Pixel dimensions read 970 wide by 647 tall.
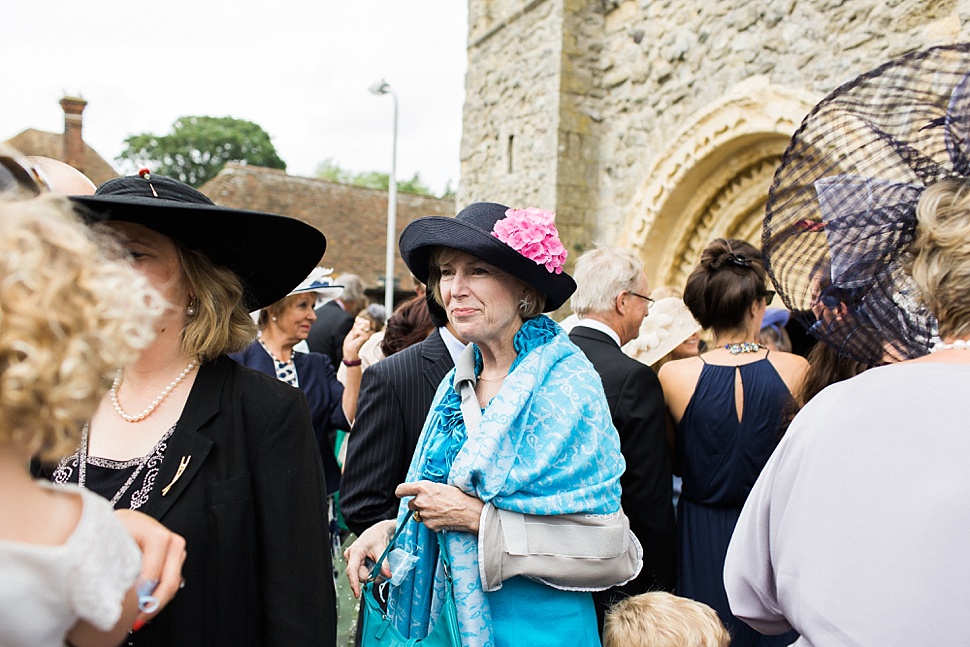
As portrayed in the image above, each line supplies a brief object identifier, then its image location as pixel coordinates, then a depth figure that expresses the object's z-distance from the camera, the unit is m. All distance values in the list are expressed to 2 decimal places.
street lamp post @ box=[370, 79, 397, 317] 12.89
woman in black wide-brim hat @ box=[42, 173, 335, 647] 1.54
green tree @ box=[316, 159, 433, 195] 53.53
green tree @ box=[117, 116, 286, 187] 41.38
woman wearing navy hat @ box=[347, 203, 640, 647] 1.92
